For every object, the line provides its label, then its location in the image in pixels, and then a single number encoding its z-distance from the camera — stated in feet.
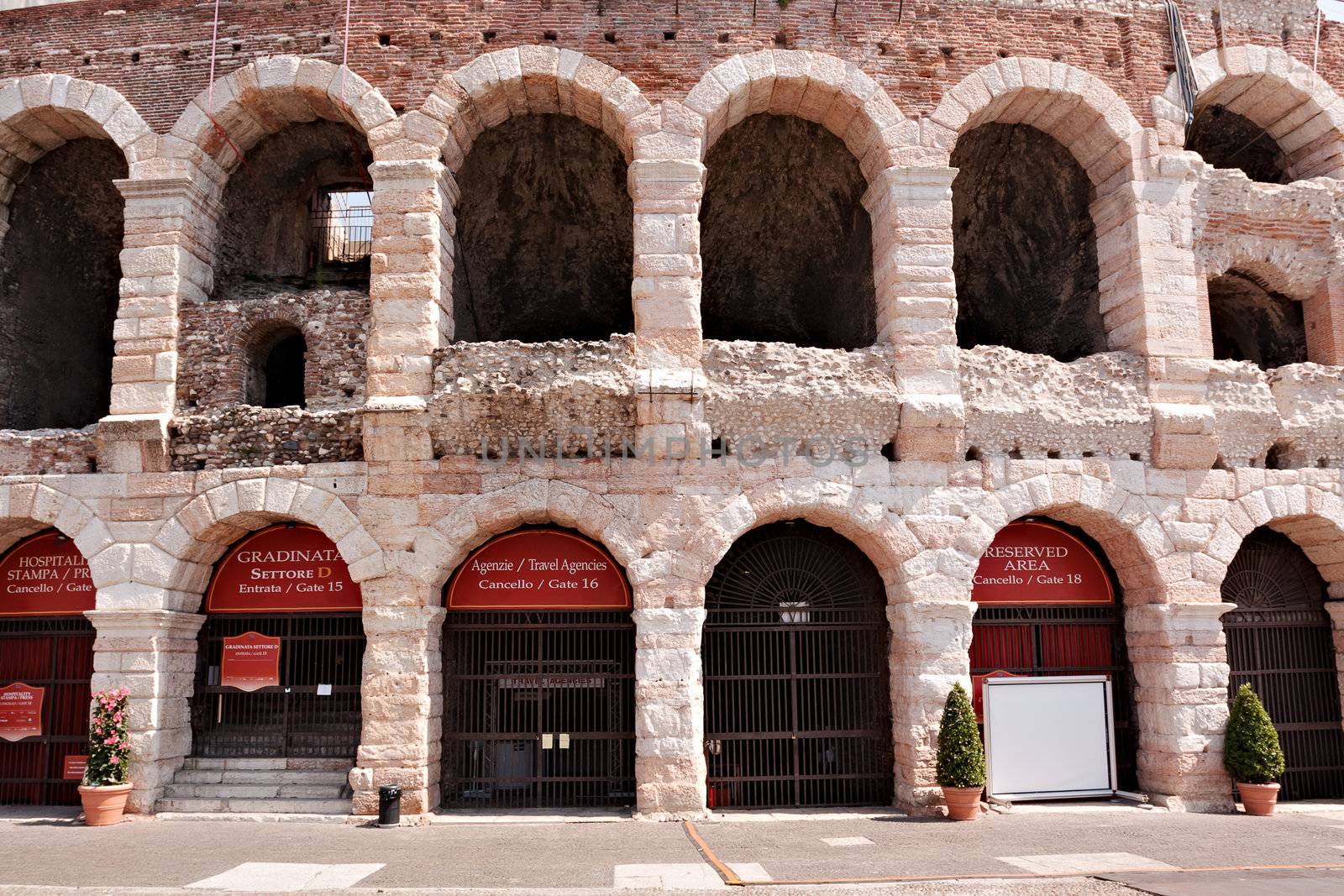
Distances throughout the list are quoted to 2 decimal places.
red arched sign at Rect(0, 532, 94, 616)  39.32
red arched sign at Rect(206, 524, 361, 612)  38.14
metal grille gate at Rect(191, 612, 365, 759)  38.29
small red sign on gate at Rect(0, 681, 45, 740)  39.01
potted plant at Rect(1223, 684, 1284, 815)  35.65
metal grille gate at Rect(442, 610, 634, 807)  37.70
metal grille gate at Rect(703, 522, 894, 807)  38.06
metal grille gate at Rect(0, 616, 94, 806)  39.11
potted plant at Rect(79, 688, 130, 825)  34.40
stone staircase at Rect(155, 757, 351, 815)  35.81
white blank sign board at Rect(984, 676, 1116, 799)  36.96
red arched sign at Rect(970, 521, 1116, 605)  39.17
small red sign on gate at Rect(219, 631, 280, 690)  38.22
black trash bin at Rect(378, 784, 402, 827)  33.59
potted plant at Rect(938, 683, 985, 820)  34.09
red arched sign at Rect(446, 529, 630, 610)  37.55
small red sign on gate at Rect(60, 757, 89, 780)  37.96
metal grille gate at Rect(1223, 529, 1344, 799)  39.99
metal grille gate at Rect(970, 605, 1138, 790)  39.40
